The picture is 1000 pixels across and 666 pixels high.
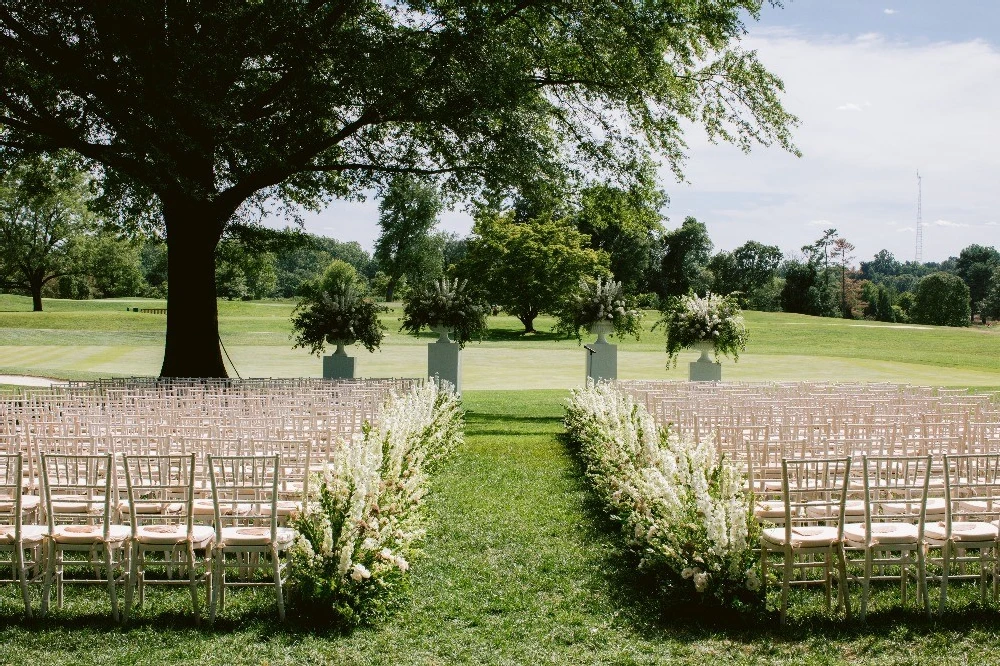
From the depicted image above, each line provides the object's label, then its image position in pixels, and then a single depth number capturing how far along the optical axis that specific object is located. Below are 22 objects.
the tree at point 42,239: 60.12
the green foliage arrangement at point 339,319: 20.72
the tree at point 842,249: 97.44
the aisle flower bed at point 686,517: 5.75
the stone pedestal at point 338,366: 21.30
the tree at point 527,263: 57.09
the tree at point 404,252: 76.00
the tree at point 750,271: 84.88
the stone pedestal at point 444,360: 20.59
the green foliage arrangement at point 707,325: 20.33
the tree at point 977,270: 95.56
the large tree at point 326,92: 17.55
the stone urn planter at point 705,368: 20.62
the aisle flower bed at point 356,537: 5.68
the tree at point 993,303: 85.62
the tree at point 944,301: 75.56
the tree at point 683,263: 80.31
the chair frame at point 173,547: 5.80
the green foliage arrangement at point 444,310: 20.17
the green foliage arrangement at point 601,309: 20.94
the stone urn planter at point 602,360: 20.67
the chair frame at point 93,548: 5.73
